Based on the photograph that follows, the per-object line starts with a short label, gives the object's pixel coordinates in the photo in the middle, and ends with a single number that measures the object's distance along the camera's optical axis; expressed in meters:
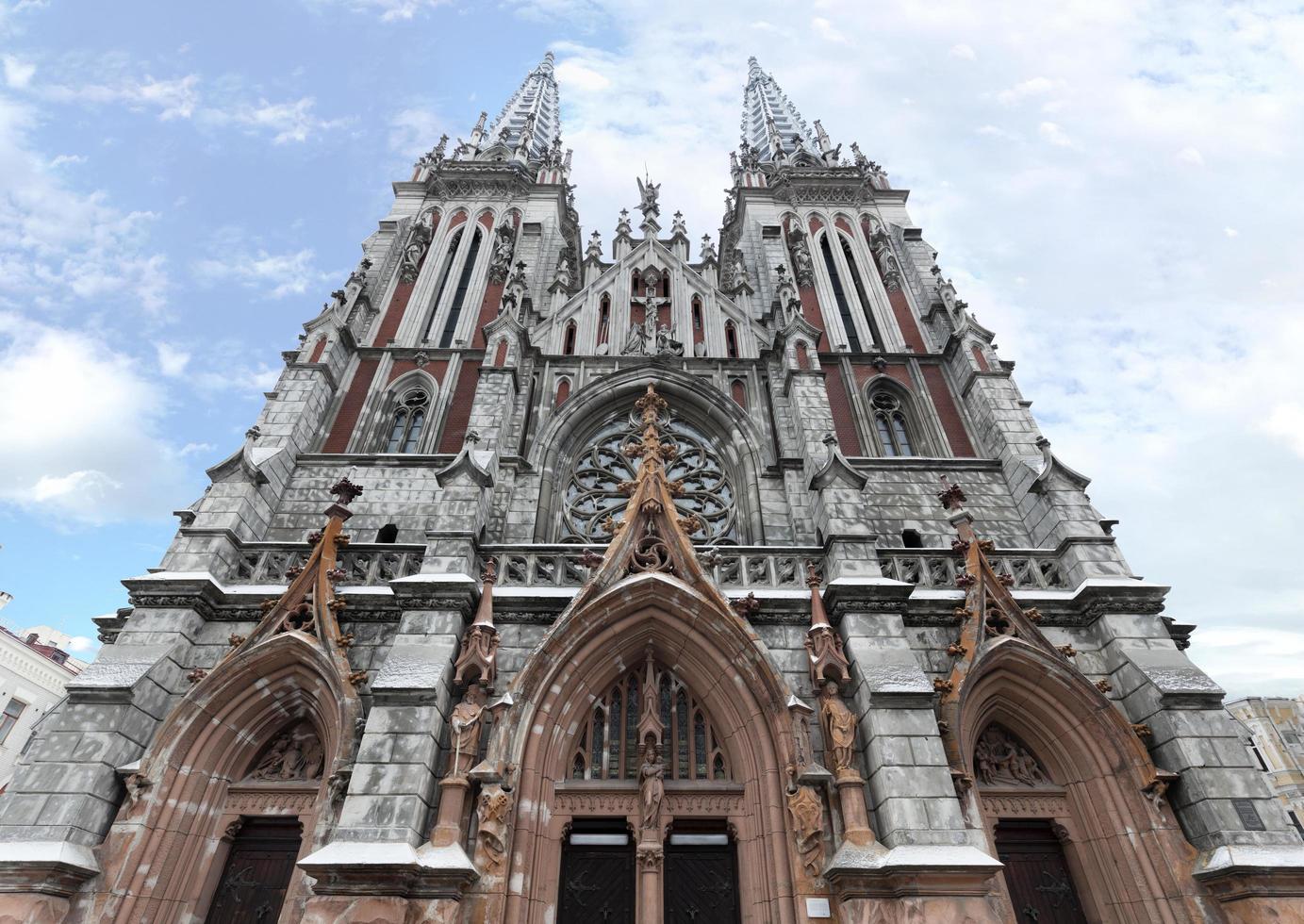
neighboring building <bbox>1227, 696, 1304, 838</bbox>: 30.50
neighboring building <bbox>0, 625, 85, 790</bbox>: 24.20
